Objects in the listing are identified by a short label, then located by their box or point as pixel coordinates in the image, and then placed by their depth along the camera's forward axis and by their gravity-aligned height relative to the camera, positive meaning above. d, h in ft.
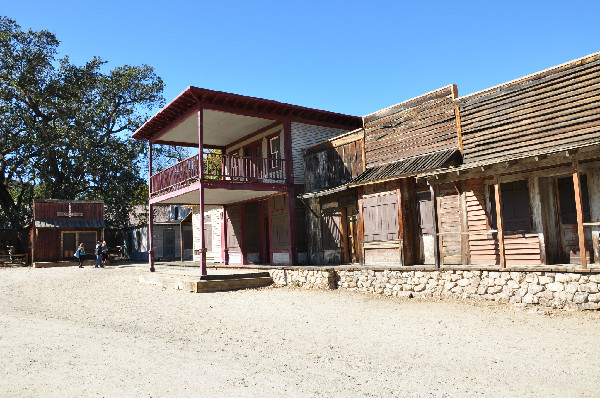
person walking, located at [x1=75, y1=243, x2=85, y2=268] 89.56 -0.86
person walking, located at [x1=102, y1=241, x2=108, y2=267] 92.53 -1.38
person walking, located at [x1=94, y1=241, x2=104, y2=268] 89.25 -1.03
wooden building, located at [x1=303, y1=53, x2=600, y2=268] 34.09 +4.66
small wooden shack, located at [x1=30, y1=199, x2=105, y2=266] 98.48 +4.75
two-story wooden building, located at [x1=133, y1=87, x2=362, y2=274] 53.57 +9.41
